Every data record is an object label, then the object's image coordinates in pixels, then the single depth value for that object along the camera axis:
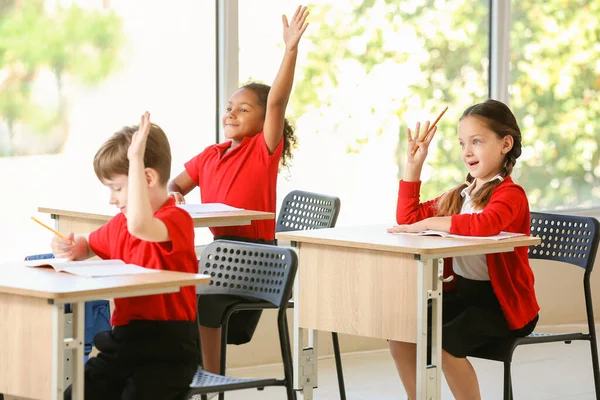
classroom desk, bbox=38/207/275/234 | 5.56
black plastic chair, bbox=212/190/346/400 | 6.22
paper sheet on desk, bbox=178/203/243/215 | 5.73
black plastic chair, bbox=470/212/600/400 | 5.65
